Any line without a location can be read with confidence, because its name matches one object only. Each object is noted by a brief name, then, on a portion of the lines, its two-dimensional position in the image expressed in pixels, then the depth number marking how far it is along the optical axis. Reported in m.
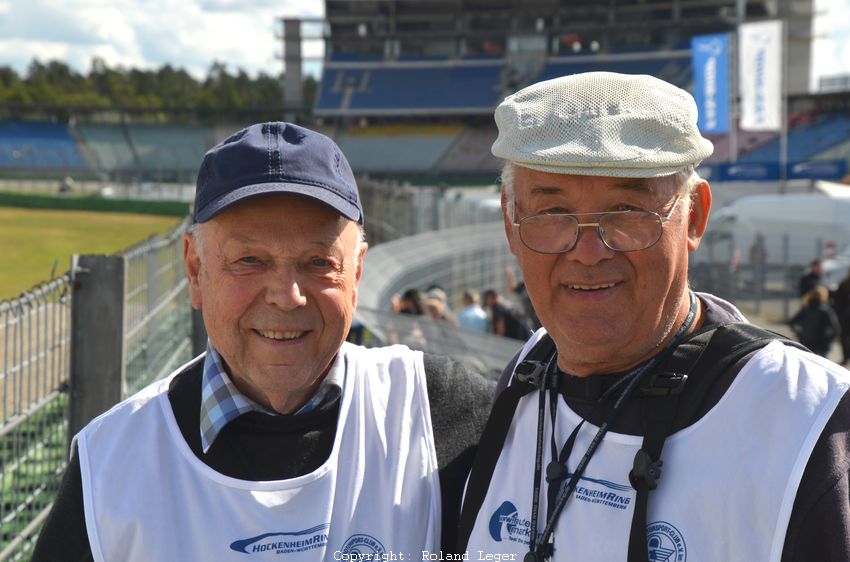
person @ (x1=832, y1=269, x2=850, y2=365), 12.33
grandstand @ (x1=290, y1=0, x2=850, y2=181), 55.09
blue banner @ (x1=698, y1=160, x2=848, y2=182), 29.73
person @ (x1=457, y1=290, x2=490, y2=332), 9.39
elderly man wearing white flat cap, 1.69
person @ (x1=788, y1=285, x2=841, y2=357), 11.27
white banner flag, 21.16
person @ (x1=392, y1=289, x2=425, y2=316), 8.53
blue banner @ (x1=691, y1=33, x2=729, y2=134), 20.69
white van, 17.95
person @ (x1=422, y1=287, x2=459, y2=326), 8.37
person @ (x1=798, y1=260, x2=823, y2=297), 14.77
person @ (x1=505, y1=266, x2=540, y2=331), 9.33
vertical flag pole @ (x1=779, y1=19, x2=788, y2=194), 26.05
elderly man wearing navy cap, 2.03
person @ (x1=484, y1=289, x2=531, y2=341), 9.43
